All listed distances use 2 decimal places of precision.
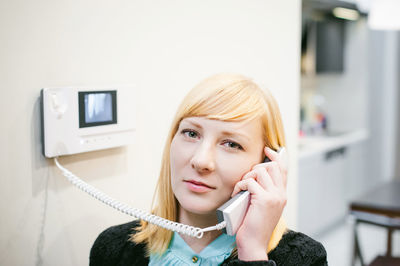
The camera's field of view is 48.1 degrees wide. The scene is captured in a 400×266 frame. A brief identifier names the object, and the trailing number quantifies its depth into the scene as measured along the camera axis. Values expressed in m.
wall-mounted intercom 0.85
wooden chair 2.54
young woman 0.88
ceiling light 3.99
